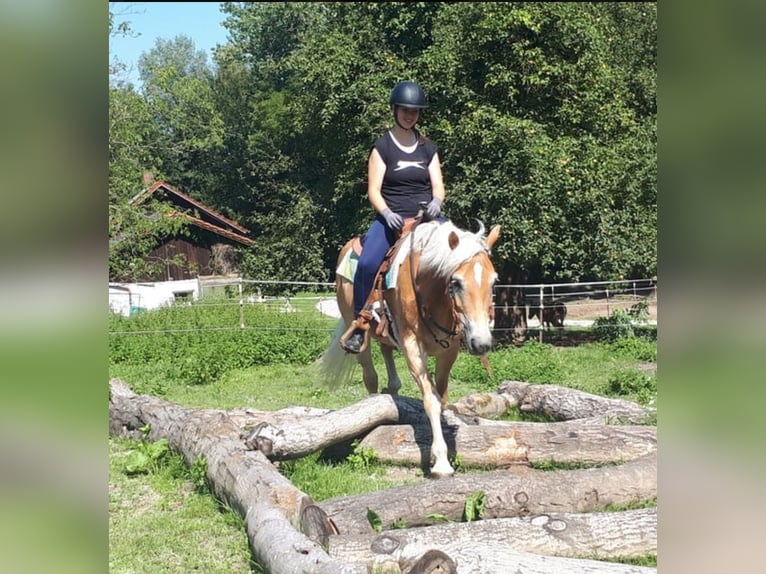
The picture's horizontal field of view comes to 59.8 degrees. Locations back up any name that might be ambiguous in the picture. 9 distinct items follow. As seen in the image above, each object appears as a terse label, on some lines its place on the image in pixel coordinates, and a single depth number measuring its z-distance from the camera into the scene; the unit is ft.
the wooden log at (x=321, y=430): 18.70
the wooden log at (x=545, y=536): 12.35
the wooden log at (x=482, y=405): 26.02
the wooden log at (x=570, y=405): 24.14
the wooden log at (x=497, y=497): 14.55
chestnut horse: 15.66
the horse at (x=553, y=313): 57.54
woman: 19.80
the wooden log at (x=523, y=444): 19.40
